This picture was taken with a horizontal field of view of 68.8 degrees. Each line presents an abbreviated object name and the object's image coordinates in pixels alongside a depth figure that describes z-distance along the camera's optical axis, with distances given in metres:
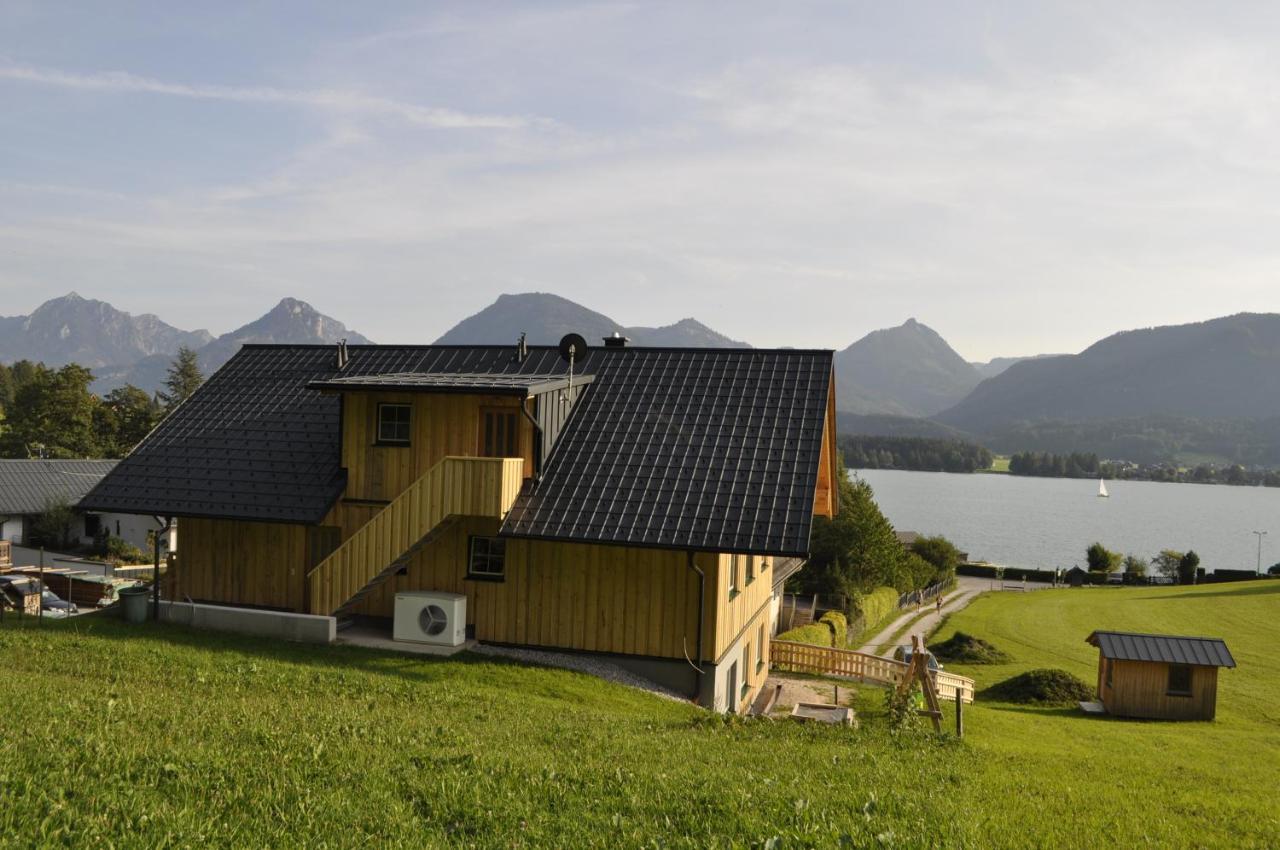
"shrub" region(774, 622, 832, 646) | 32.16
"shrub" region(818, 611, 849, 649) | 38.09
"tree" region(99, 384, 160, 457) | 81.75
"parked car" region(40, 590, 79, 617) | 31.03
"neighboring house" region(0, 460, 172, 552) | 54.28
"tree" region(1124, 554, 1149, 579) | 91.31
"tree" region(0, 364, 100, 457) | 78.62
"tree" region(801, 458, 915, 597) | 48.91
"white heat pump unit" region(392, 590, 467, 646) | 18.75
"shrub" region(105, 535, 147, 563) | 51.28
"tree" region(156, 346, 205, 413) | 108.69
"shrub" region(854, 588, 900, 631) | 47.87
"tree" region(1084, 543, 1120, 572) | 94.50
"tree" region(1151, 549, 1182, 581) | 92.88
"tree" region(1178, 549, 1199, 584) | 85.56
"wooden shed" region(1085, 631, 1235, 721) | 26.92
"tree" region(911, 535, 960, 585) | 78.12
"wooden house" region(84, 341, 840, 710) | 18.70
